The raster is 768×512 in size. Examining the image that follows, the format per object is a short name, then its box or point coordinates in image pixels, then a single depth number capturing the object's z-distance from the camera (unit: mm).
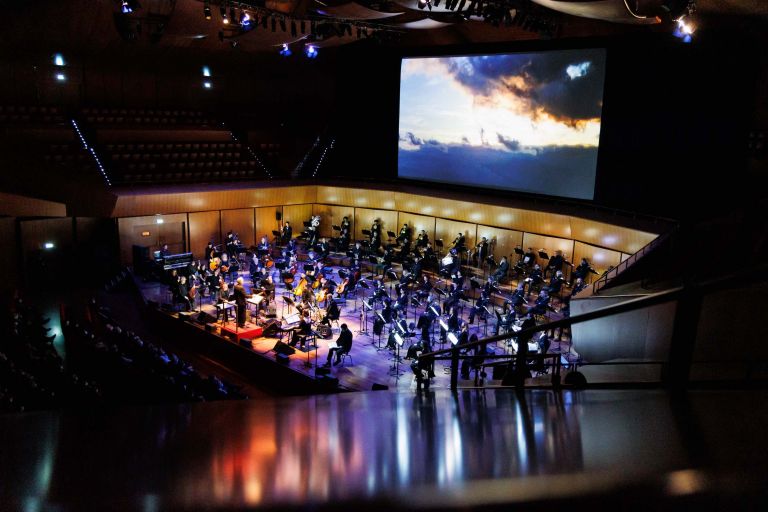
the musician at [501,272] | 15483
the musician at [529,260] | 16125
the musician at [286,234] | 20578
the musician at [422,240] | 19156
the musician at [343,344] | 10953
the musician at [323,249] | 18477
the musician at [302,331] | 11727
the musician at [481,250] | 18375
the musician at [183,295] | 14406
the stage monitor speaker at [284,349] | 11422
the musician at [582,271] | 14312
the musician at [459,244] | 18297
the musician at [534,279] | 14750
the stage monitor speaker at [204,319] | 13461
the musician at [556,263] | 15258
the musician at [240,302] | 13078
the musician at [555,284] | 13278
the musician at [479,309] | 12594
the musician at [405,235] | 19750
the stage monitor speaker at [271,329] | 12312
